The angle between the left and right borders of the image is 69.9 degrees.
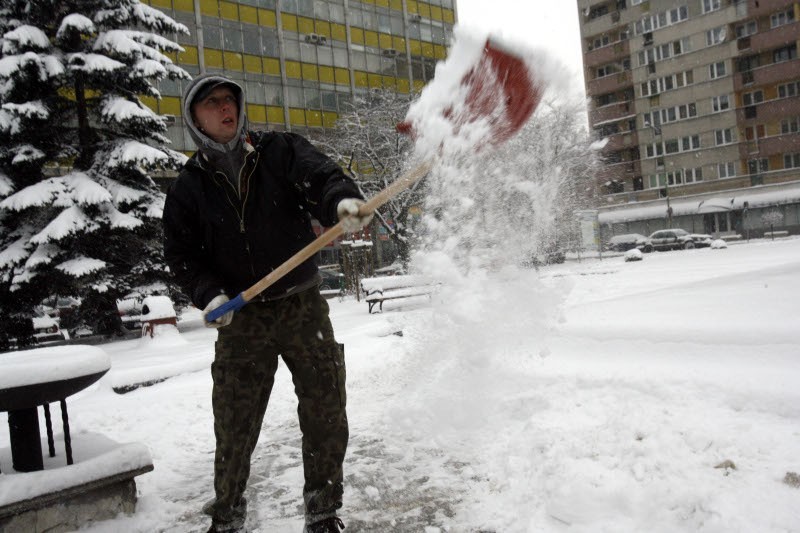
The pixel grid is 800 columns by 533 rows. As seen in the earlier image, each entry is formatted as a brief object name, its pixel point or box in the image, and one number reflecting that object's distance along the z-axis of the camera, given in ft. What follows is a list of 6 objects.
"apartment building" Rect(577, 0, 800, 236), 127.95
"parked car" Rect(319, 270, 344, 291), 88.99
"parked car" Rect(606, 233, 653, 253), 114.83
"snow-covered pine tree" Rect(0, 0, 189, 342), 39.22
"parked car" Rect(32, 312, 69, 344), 52.13
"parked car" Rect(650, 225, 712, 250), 100.42
